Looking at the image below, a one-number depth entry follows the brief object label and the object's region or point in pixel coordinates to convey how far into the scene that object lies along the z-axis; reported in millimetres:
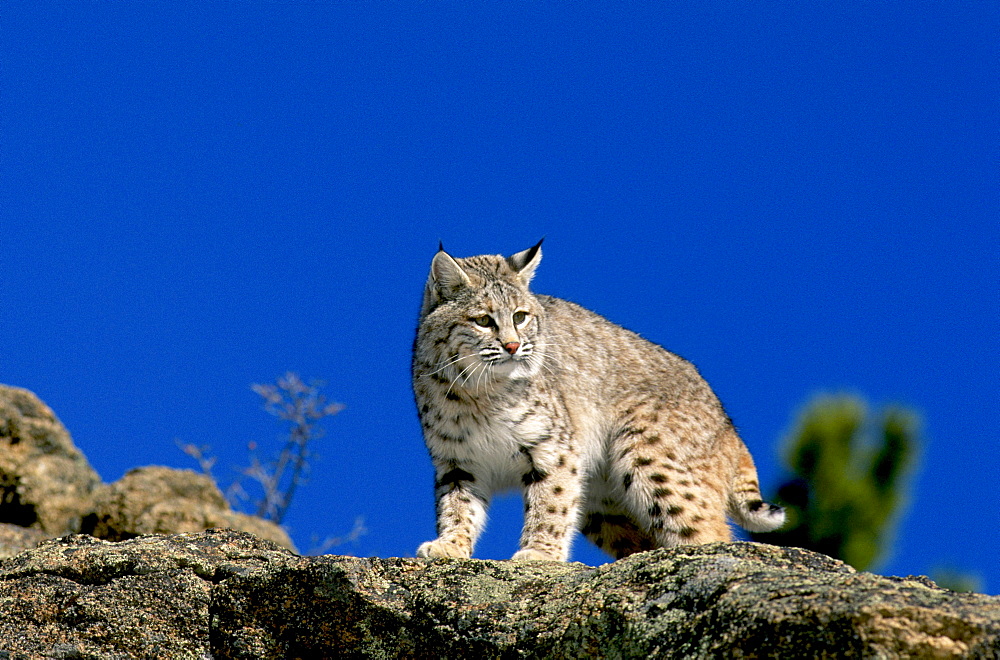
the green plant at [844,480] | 31937
